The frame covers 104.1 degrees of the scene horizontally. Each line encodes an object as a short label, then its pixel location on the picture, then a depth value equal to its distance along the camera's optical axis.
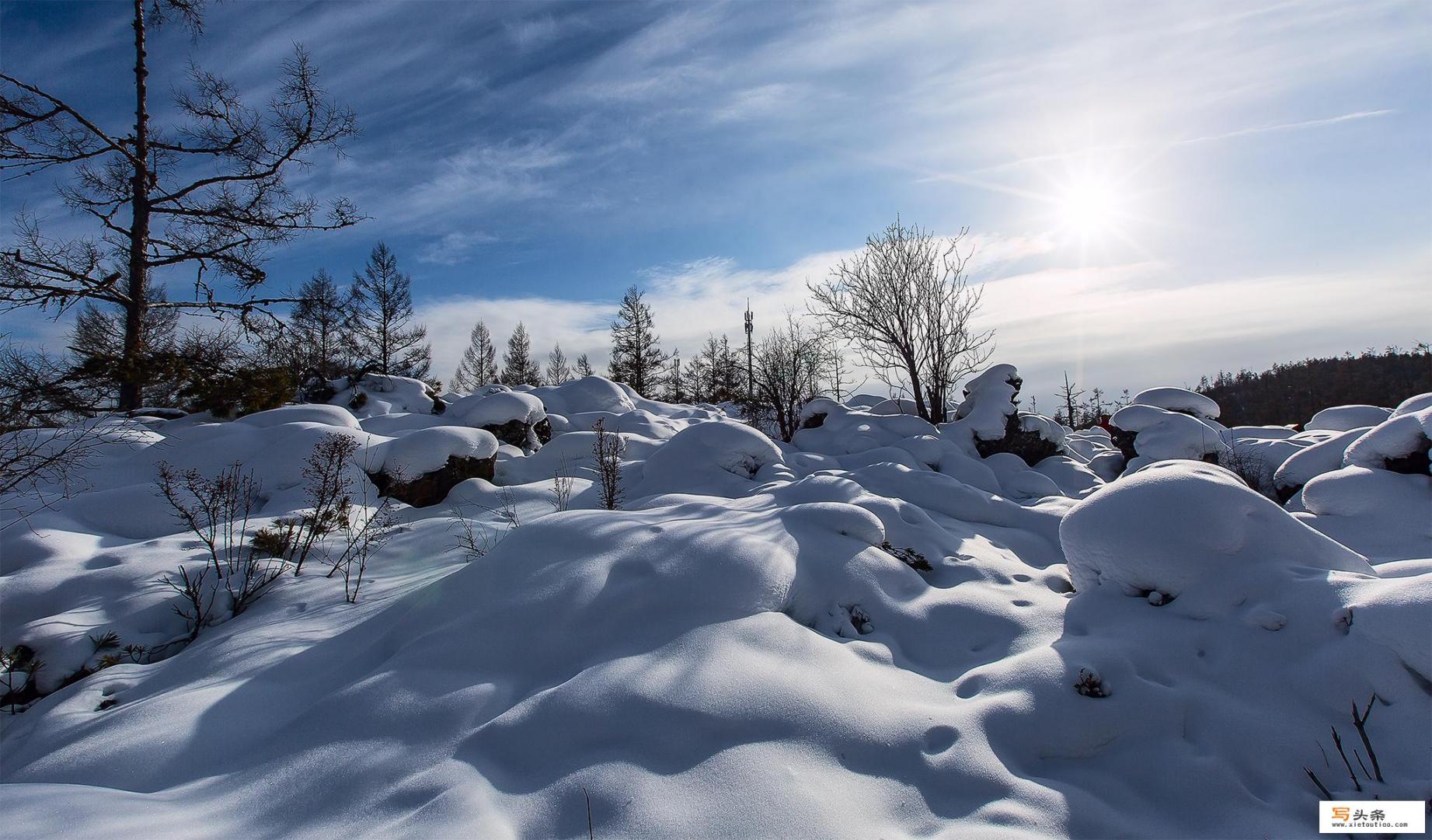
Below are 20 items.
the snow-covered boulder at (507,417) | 10.62
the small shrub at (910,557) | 4.69
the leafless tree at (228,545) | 4.36
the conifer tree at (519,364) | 31.52
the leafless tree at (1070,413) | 20.93
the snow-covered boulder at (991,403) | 11.47
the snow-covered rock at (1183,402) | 11.47
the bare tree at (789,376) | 15.40
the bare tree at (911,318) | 14.62
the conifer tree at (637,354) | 28.53
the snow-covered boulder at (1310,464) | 7.38
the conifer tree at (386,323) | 24.16
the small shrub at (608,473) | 6.53
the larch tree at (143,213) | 8.14
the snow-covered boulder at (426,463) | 7.47
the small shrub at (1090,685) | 2.70
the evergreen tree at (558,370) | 35.94
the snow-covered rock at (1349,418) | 10.45
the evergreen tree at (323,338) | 10.68
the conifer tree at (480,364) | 35.19
